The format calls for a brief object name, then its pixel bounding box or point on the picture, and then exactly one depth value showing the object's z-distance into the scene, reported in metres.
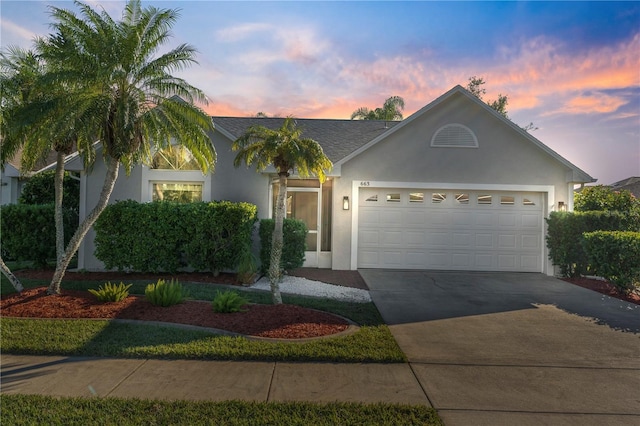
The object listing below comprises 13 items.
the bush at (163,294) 6.54
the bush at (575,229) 10.31
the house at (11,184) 16.32
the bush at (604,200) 11.50
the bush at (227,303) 6.20
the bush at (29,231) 10.52
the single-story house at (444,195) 11.54
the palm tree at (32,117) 6.83
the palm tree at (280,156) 6.50
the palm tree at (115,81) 6.89
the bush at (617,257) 8.67
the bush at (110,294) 6.82
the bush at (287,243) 9.82
